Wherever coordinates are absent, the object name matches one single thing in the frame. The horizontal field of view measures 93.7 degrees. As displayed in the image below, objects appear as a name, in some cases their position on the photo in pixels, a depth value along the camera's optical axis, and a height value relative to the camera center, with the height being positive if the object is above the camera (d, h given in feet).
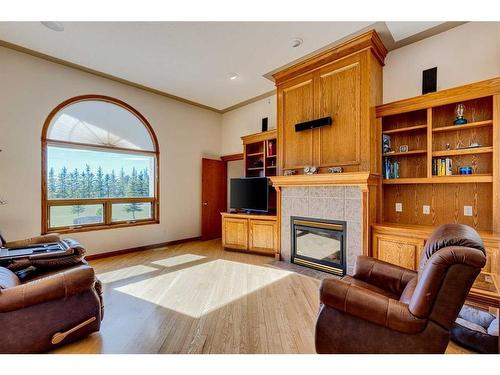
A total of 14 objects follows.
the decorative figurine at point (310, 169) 12.12 +0.99
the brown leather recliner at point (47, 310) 5.28 -2.99
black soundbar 11.57 +3.32
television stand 14.52 -2.89
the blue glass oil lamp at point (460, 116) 9.26 +2.89
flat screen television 15.34 -0.40
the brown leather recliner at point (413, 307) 4.20 -2.40
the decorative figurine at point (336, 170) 11.27 +0.89
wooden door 19.35 -0.67
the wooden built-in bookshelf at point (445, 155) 8.77 +1.37
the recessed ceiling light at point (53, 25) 9.41 +6.66
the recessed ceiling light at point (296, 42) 10.57 +6.71
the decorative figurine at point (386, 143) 11.20 +2.15
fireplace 11.39 -2.90
